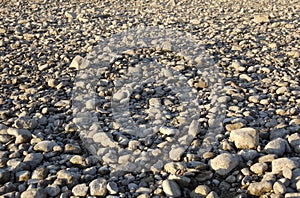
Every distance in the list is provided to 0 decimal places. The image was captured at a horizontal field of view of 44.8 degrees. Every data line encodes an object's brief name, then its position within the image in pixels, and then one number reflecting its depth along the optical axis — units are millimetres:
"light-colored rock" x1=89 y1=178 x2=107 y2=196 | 3104
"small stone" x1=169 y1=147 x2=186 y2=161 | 3538
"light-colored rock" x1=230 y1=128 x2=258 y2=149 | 3561
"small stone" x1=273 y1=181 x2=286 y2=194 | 2900
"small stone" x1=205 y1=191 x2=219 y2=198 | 2954
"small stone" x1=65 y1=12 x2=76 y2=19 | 8312
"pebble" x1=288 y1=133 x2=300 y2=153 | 3475
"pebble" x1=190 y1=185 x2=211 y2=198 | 3037
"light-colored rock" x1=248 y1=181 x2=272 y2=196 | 2969
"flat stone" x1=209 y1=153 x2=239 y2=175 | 3281
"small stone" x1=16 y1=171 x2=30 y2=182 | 3324
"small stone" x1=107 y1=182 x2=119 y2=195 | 3109
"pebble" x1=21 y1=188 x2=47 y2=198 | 3066
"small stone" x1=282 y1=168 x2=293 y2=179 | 3048
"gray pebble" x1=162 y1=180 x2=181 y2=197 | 3045
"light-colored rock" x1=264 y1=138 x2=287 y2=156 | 3434
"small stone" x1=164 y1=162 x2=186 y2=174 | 3330
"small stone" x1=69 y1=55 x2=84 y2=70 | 5664
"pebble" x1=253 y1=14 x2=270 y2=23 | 7574
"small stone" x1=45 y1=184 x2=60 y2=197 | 3125
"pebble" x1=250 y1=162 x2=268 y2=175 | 3203
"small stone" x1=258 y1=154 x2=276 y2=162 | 3314
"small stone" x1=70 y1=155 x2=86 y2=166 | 3517
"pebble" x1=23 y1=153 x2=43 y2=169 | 3492
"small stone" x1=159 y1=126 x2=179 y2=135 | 3948
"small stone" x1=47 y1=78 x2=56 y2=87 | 5145
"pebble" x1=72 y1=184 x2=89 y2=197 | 3107
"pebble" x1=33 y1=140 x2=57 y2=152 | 3695
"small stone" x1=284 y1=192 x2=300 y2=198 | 2817
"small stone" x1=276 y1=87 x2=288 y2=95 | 4688
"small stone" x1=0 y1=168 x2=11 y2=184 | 3311
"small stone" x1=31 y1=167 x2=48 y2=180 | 3332
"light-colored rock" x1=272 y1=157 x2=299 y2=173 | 3146
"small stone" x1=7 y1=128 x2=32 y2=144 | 3858
